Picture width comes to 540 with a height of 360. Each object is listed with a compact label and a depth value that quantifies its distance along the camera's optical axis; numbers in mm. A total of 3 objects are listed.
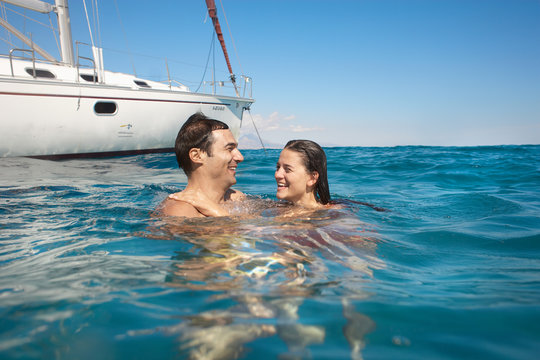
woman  4008
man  3742
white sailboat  10477
